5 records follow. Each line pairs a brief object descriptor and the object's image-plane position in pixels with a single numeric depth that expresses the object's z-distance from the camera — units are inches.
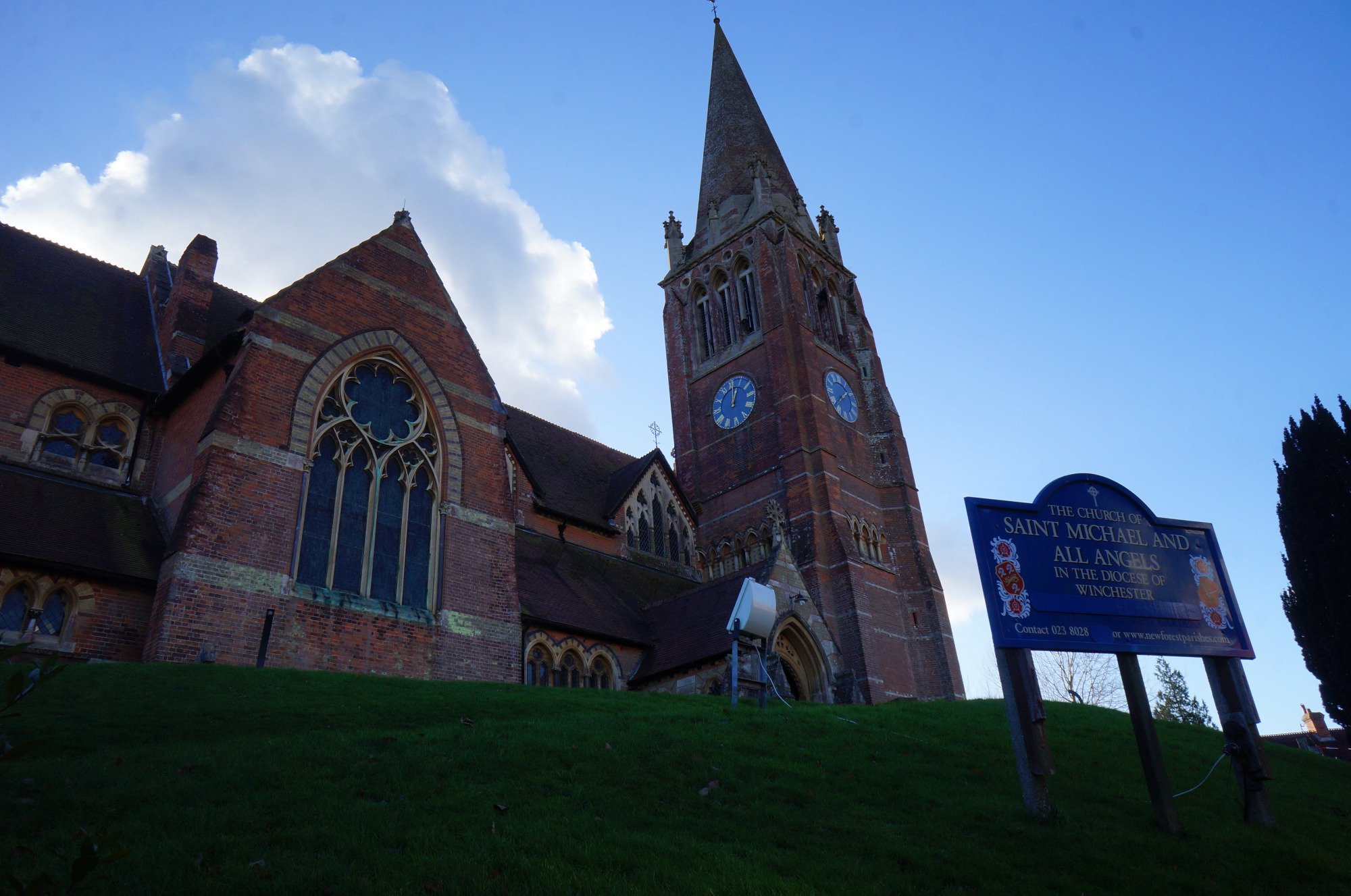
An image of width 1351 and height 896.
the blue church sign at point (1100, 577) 464.4
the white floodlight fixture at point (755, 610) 616.1
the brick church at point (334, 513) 587.2
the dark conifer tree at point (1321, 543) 1128.8
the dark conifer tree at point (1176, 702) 2326.5
